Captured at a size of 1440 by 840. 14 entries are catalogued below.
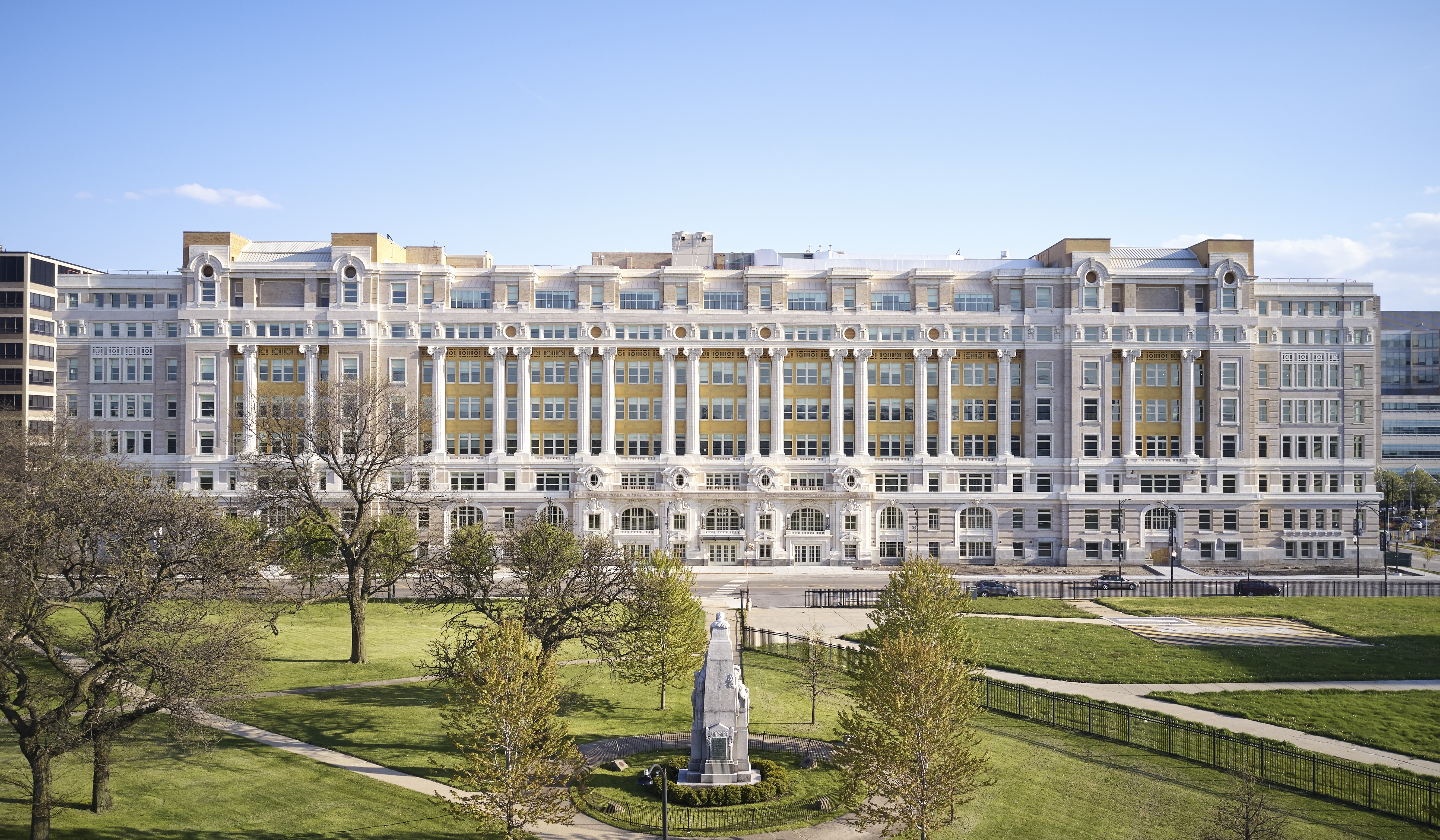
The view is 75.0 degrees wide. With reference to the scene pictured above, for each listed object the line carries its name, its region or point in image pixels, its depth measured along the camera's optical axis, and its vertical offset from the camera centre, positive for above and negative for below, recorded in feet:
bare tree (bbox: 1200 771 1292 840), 90.07 -41.05
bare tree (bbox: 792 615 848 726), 151.53 -43.03
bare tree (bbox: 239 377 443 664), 180.04 -13.61
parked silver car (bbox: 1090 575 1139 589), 264.52 -43.81
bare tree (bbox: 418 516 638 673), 137.59 -24.05
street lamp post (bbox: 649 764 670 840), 91.91 -40.98
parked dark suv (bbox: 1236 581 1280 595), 255.70 -43.59
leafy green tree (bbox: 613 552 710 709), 143.33 -32.24
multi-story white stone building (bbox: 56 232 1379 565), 308.19 +13.70
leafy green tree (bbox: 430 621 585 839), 94.02 -31.91
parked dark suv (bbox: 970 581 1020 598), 252.21 -43.38
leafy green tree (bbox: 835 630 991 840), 93.61 -32.39
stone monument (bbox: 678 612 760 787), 114.11 -36.39
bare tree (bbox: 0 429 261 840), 98.58 -19.61
